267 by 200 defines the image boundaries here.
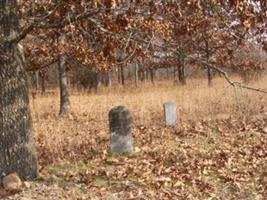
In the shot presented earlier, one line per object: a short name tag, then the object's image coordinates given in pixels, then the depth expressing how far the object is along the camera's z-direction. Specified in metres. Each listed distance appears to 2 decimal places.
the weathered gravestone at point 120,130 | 10.23
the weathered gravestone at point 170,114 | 13.27
